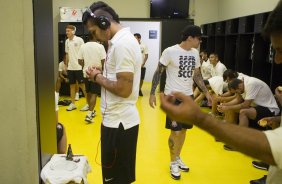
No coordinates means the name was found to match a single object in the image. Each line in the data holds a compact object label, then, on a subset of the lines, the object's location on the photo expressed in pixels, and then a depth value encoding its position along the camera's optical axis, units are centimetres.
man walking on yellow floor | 249
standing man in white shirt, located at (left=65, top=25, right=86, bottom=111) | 491
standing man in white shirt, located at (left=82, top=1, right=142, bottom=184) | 152
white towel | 135
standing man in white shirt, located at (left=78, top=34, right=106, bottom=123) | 414
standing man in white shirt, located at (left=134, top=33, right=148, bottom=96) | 601
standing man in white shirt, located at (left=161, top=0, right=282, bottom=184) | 60
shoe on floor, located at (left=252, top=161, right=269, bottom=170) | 269
